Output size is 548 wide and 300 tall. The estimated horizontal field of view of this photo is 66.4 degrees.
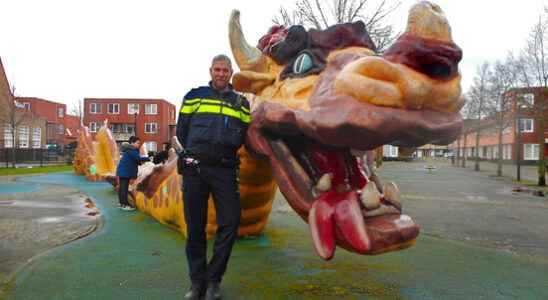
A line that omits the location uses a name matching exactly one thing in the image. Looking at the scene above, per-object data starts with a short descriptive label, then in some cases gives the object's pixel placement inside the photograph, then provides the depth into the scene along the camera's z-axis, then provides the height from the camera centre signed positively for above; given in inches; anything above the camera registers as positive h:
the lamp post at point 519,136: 715.1 +18.7
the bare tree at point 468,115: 1224.2 +97.2
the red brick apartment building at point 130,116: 1932.8 +133.2
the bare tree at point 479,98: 1122.0 +135.5
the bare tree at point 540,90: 628.2 +84.8
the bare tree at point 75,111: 2108.8 +167.6
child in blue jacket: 285.1 -18.0
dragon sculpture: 76.3 +7.2
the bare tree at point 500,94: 887.1 +122.6
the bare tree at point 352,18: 569.9 +175.9
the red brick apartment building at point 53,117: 1887.2 +135.1
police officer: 109.5 -6.4
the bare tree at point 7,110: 972.1 +86.6
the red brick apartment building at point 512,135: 649.6 +48.9
